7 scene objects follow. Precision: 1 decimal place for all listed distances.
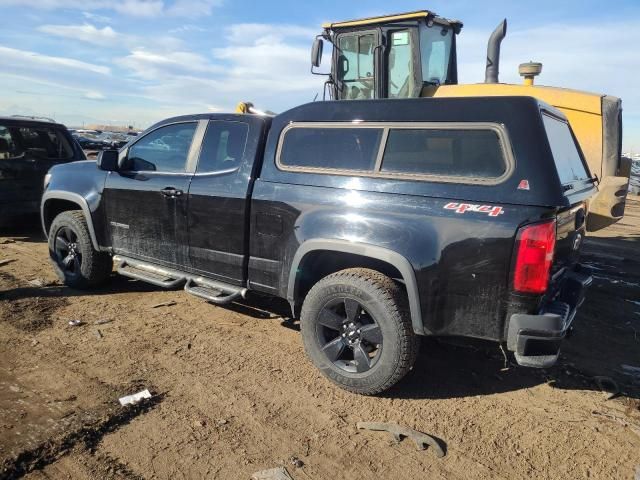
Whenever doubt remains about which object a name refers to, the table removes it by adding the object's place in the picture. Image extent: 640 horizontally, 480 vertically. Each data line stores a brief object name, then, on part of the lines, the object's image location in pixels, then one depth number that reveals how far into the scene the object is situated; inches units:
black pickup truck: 116.9
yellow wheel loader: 227.3
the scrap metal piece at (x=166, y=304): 201.4
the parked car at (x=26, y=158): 293.9
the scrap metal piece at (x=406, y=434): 116.0
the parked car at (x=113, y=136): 1114.7
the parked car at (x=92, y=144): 775.1
